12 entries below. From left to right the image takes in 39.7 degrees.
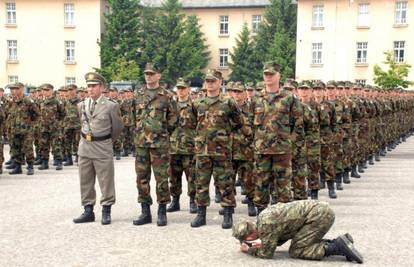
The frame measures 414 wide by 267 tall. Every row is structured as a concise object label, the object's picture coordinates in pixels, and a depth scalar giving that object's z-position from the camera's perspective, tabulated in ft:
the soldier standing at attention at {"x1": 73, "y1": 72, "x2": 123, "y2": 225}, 26.55
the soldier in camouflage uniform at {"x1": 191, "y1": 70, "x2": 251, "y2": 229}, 25.96
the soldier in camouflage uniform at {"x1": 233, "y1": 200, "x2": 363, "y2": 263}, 20.54
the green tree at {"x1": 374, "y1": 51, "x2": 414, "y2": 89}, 113.19
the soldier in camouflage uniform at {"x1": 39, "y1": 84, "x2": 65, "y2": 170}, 46.88
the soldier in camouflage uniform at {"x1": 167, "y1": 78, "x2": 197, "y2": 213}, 30.04
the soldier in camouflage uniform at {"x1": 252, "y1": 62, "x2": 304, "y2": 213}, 25.18
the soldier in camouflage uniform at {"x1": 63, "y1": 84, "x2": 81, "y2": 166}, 48.80
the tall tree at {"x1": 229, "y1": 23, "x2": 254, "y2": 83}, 161.38
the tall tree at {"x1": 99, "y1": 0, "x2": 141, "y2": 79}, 148.36
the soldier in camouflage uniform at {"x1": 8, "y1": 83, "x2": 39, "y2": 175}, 43.50
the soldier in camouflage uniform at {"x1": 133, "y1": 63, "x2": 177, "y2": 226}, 26.35
